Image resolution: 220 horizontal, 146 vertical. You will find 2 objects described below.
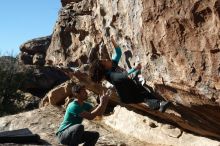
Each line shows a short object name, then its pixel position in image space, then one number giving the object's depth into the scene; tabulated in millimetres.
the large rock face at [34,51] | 19046
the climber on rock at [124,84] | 5654
